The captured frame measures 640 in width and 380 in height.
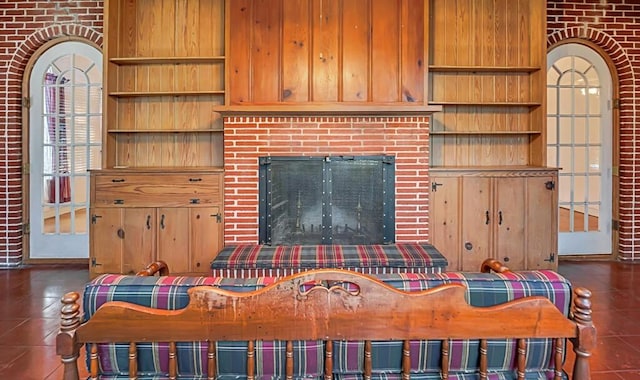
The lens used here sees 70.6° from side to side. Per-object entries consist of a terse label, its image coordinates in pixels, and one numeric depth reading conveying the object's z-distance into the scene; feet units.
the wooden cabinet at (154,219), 13.64
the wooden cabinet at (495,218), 14.16
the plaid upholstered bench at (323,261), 11.29
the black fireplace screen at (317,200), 13.89
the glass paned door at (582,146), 16.69
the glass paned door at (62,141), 16.11
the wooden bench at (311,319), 4.13
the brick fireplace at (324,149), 13.97
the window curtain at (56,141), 16.17
